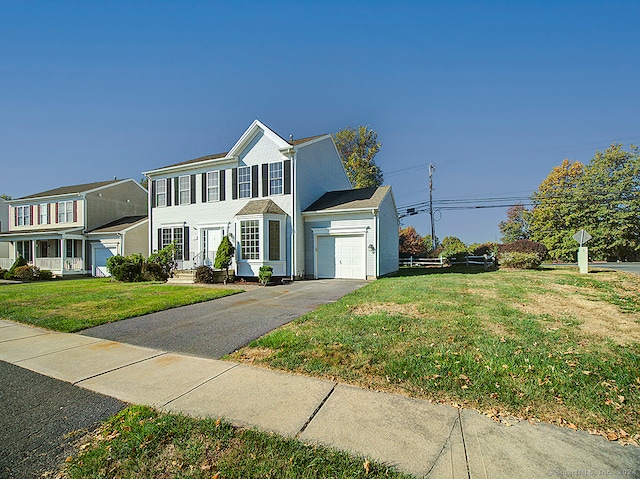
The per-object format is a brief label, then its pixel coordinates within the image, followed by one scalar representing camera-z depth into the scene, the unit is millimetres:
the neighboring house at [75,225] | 23469
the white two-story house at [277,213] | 15570
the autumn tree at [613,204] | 30859
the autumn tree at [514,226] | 42469
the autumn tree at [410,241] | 35541
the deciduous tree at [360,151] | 33500
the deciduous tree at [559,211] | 32625
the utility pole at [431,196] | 34438
